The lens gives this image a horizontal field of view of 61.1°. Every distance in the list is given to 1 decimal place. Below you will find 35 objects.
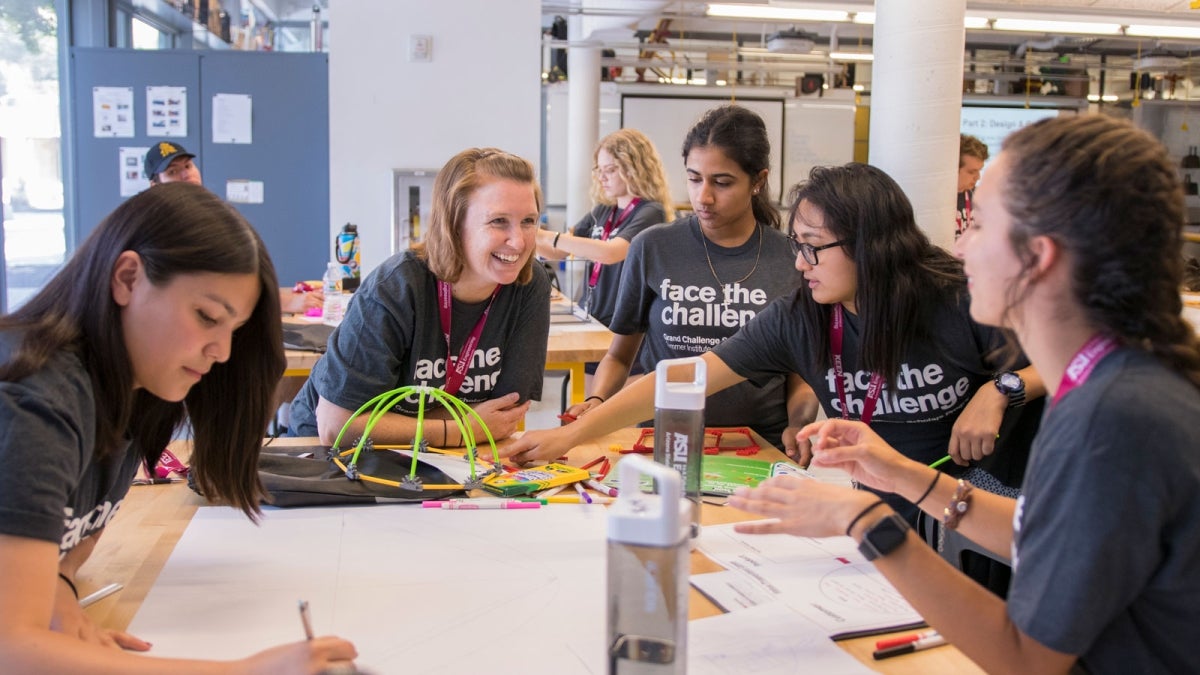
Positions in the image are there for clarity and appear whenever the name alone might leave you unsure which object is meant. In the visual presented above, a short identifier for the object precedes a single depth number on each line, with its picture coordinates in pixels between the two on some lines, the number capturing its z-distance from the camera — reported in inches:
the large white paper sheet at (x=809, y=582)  53.6
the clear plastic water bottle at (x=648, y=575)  39.1
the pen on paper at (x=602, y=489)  76.8
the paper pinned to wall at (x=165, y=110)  256.7
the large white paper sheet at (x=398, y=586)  49.9
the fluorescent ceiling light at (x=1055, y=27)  297.7
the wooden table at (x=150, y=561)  49.4
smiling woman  89.4
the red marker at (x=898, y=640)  50.1
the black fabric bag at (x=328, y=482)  73.2
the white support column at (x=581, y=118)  379.2
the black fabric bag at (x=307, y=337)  145.9
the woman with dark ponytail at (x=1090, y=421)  39.4
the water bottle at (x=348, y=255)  192.5
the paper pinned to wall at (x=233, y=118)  260.7
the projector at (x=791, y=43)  358.0
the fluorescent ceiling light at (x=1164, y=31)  329.2
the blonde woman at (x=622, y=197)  190.2
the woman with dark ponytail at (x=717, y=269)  109.5
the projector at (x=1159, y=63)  411.2
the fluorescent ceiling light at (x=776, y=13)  293.0
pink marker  72.8
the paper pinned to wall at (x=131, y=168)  255.4
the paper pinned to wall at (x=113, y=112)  253.4
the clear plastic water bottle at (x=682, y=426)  63.7
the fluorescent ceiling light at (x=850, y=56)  377.2
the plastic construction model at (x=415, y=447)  75.7
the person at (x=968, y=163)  241.0
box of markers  76.1
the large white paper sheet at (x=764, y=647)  47.6
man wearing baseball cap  201.0
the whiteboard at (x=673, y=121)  421.7
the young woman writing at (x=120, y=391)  42.8
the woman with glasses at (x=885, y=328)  83.7
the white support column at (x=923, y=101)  135.7
